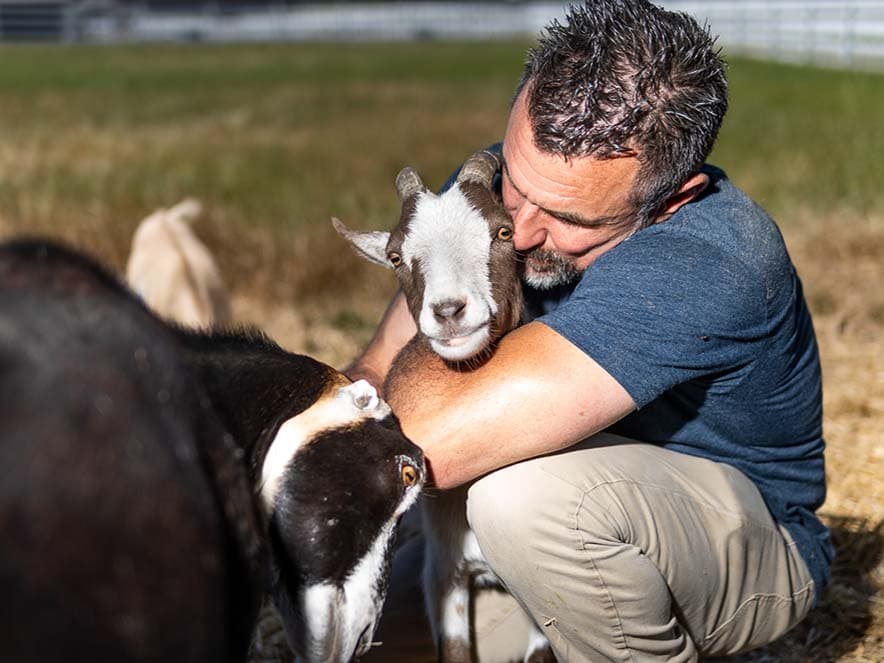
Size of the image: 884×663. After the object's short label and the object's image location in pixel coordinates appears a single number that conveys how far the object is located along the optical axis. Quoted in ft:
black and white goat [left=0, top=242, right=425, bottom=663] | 6.78
